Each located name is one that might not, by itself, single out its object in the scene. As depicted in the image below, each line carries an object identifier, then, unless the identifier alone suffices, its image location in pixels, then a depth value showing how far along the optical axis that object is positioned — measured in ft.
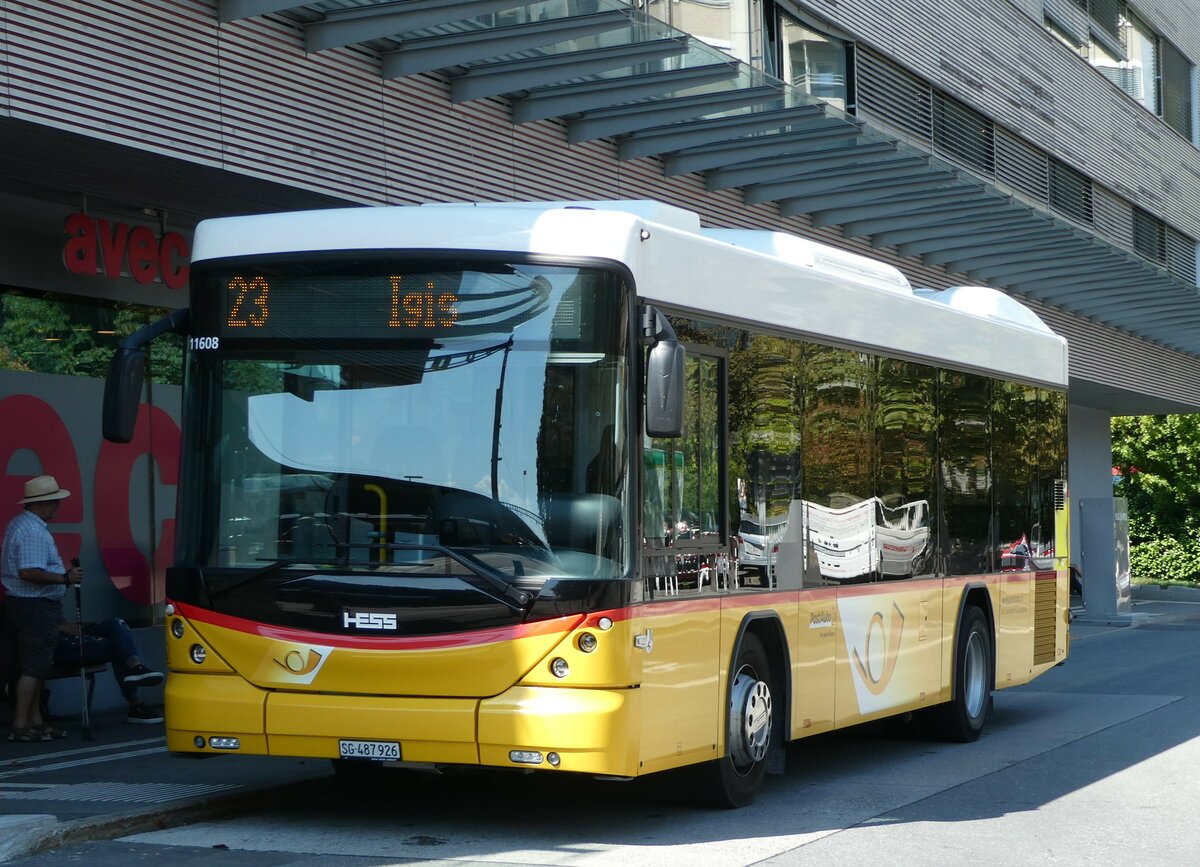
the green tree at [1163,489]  142.72
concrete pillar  125.80
